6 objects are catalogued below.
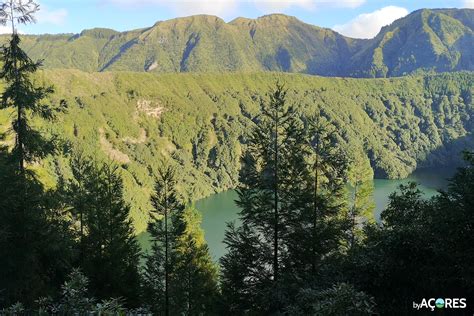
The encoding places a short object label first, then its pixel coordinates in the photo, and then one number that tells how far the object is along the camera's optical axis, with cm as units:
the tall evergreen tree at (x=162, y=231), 2525
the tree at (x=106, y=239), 2619
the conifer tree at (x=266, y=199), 1988
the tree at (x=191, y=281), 3030
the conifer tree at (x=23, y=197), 1642
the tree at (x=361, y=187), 3712
